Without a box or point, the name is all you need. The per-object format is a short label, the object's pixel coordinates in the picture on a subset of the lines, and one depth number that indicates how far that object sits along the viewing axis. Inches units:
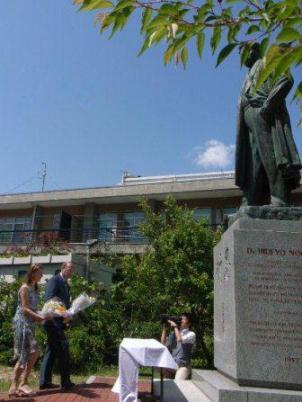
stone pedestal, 166.6
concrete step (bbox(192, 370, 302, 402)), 155.6
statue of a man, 203.9
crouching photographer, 323.3
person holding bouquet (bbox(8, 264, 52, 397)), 258.9
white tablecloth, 205.8
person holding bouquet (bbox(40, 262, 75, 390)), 271.4
